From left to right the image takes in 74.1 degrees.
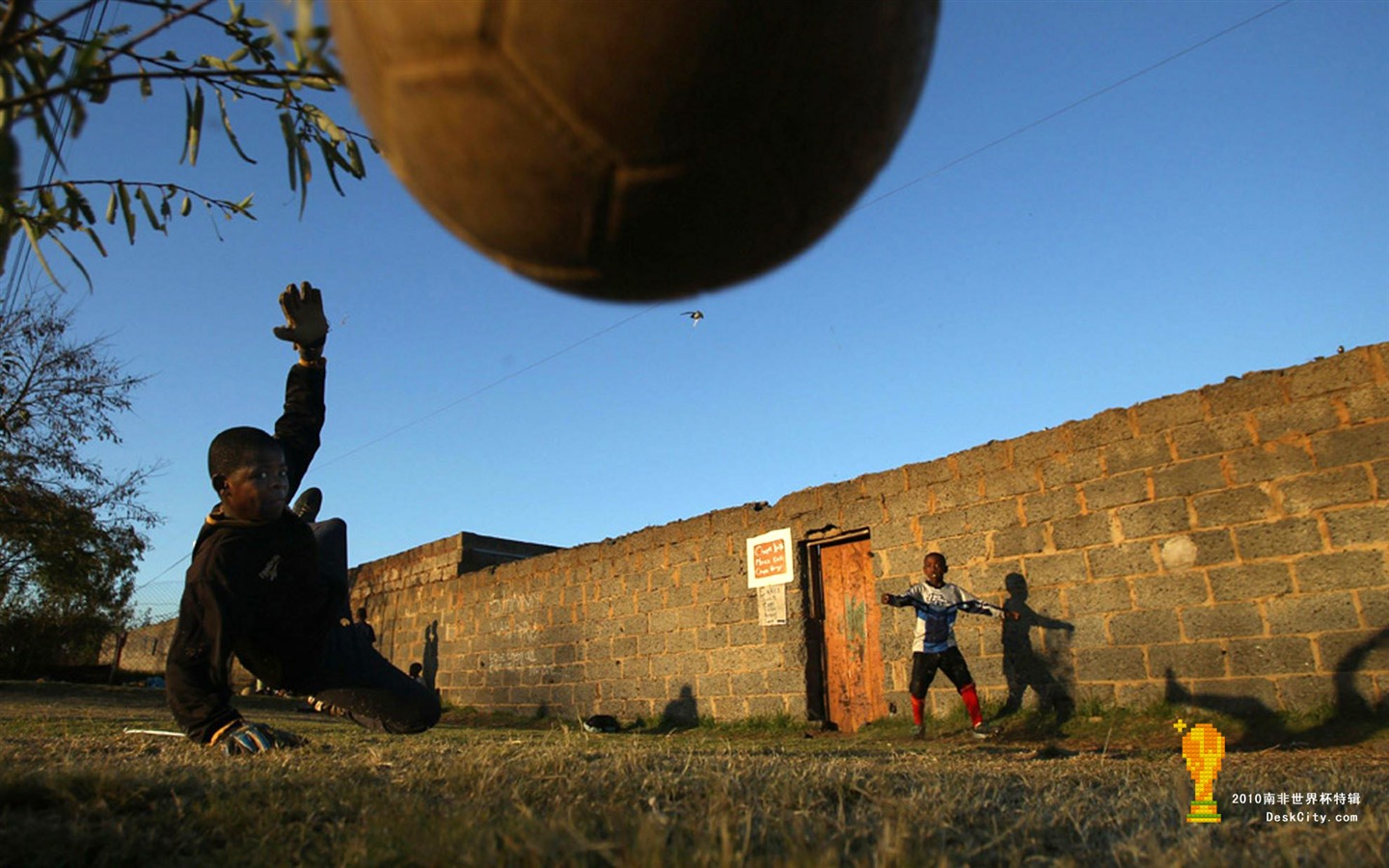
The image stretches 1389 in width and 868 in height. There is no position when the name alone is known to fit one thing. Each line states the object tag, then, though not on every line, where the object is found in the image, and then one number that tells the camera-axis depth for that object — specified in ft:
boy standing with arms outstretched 24.57
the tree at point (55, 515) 51.65
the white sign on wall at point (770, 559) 31.12
